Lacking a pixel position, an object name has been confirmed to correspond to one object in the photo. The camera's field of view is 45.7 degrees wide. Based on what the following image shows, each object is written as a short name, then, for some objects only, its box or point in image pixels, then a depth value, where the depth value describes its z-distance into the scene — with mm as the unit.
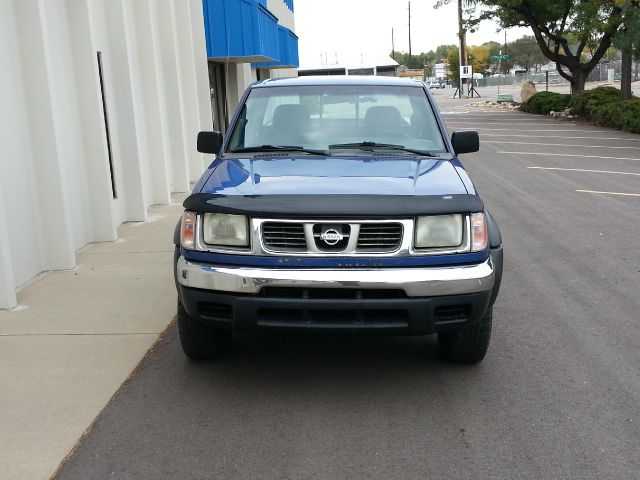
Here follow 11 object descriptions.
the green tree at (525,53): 121875
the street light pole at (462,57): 57359
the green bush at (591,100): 28812
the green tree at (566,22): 29078
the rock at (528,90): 41925
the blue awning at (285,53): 26406
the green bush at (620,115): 24062
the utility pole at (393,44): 130125
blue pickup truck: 4203
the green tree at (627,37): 23891
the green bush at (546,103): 33816
